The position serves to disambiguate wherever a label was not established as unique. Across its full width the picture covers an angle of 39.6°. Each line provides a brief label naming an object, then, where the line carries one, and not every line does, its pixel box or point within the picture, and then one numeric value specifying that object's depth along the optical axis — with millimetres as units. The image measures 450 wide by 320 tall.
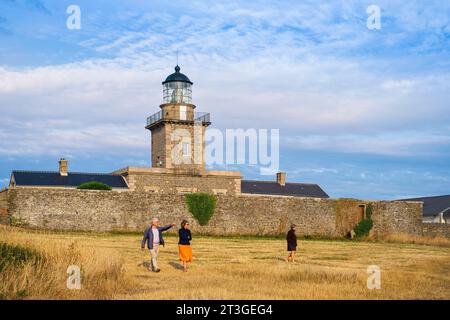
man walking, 16172
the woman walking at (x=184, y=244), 16438
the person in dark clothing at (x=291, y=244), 19656
